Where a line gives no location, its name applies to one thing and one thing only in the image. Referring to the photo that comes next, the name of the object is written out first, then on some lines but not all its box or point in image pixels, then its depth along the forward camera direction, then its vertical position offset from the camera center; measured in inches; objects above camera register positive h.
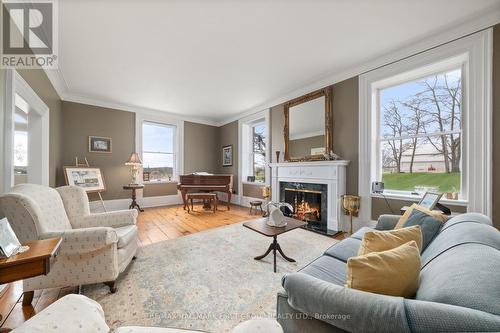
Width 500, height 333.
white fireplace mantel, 129.3 -8.4
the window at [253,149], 205.8 +19.2
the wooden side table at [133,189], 182.3 -23.0
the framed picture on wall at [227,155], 240.8 +14.0
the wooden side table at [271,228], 82.0 -27.6
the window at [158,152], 213.2 +16.4
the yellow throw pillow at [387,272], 31.5 -17.7
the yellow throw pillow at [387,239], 42.5 -16.4
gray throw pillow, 54.7 -17.3
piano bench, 188.1 -29.8
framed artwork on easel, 155.8 -10.2
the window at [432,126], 87.7 +22.6
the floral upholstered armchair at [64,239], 57.3 -24.8
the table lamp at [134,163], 184.7 +2.7
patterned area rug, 56.7 -44.1
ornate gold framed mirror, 140.0 +31.7
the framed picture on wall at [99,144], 181.0 +20.5
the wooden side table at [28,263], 39.8 -21.0
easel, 171.4 +1.5
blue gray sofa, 22.0 -17.9
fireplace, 139.2 -28.1
